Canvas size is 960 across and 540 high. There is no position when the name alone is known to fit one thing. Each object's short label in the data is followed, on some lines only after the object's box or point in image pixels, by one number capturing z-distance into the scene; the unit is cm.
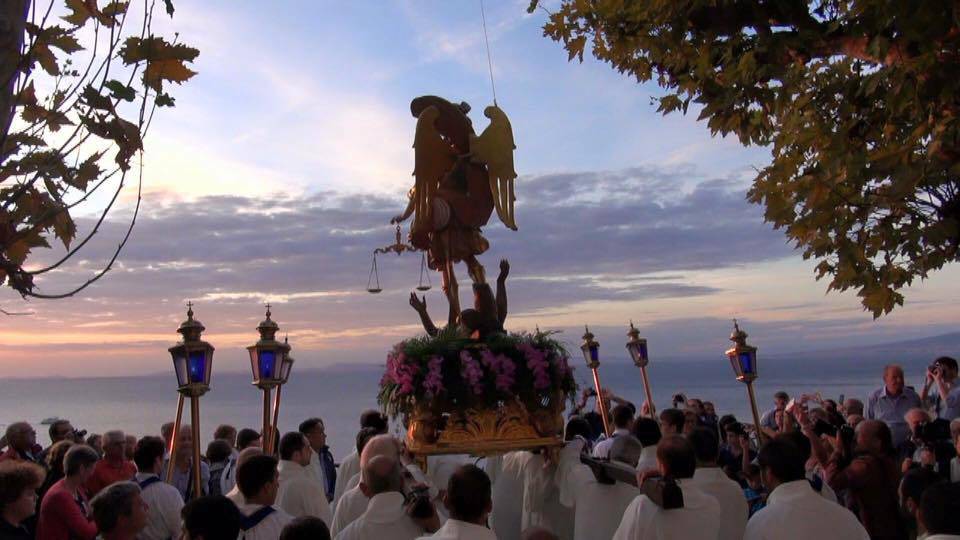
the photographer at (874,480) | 645
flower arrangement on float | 793
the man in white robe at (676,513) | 522
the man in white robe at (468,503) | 470
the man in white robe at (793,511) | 496
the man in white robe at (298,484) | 673
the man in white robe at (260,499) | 512
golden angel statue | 972
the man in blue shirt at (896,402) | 943
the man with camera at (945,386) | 905
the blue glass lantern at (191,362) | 794
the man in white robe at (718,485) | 620
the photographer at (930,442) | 755
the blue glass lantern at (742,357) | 1091
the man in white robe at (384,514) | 552
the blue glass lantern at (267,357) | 888
